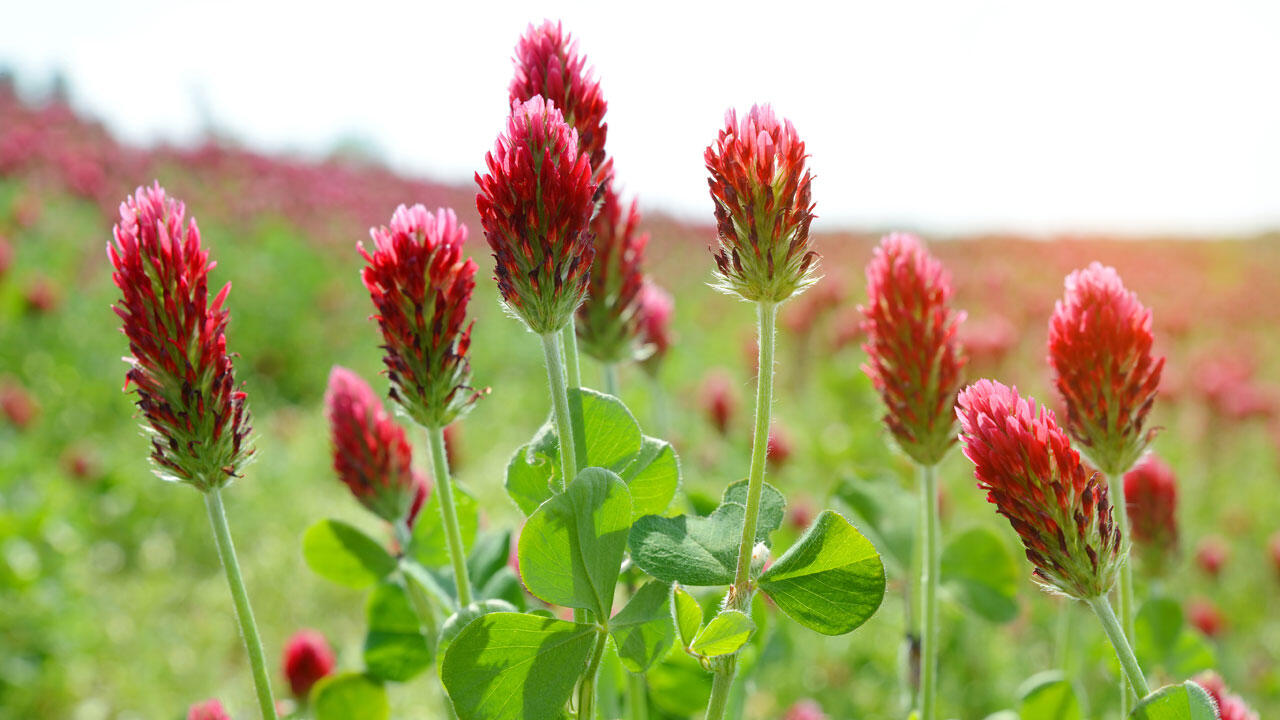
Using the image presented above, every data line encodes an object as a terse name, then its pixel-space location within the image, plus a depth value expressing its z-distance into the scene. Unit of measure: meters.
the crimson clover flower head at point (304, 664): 0.58
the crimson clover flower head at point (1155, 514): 0.60
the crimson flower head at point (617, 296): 0.48
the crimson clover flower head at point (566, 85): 0.42
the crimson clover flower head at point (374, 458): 0.48
